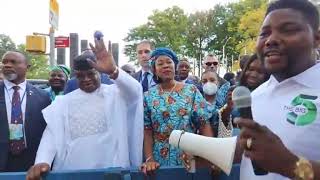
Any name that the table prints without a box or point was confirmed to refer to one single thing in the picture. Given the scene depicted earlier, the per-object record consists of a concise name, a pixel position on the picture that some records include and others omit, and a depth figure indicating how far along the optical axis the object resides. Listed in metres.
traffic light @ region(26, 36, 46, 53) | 5.49
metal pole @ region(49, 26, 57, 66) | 5.06
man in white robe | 1.62
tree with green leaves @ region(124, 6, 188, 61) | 24.90
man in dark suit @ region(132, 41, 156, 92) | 2.63
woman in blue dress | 1.69
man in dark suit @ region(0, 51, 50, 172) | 2.05
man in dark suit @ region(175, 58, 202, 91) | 3.43
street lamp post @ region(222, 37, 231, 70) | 29.88
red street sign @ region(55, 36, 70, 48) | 5.76
